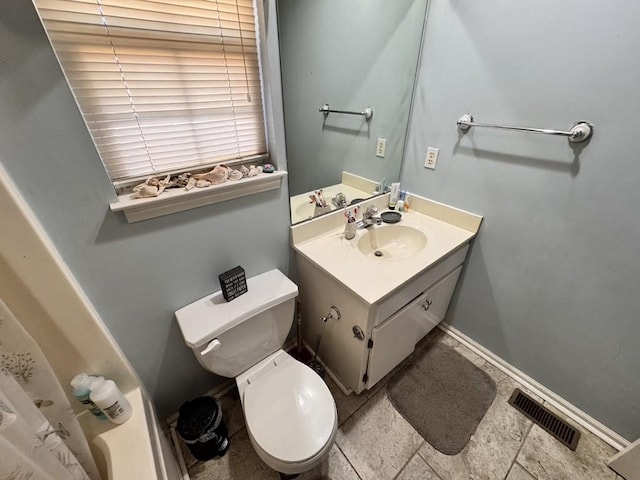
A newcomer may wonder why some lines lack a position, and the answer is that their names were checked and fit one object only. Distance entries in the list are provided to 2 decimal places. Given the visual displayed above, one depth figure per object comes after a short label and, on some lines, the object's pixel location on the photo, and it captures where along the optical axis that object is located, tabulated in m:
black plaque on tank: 1.02
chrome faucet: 1.47
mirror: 1.09
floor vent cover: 1.23
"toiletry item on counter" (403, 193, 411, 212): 1.64
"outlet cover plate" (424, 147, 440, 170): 1.44
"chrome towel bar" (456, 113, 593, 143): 0.95
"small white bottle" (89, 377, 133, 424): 0.82
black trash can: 1.08
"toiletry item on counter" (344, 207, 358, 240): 1.35
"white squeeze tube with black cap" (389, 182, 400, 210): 1.62
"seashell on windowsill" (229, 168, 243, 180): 0.97
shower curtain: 0.48
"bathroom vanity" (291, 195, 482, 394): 1.08
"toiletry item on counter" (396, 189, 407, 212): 1.65
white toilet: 0.90
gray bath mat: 1.26
